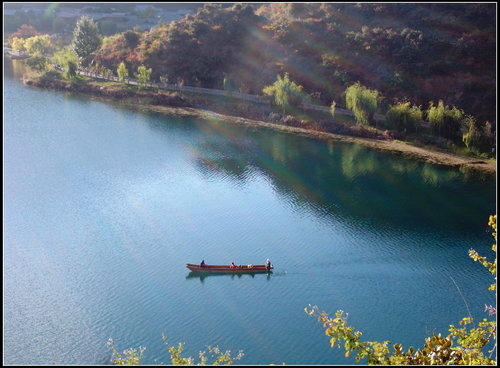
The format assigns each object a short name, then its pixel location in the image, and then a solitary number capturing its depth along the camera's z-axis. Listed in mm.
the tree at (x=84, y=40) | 114750
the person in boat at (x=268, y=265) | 45125
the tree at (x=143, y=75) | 99138
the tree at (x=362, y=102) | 82375
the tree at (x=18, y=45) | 129875
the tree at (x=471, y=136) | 74938
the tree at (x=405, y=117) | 80000
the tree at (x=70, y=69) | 105462
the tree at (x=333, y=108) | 85562
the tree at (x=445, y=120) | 77812
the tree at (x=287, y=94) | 88750
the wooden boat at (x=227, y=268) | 44906
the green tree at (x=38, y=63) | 112938
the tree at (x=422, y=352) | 19812
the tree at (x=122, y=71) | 102062
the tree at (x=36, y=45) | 125250
